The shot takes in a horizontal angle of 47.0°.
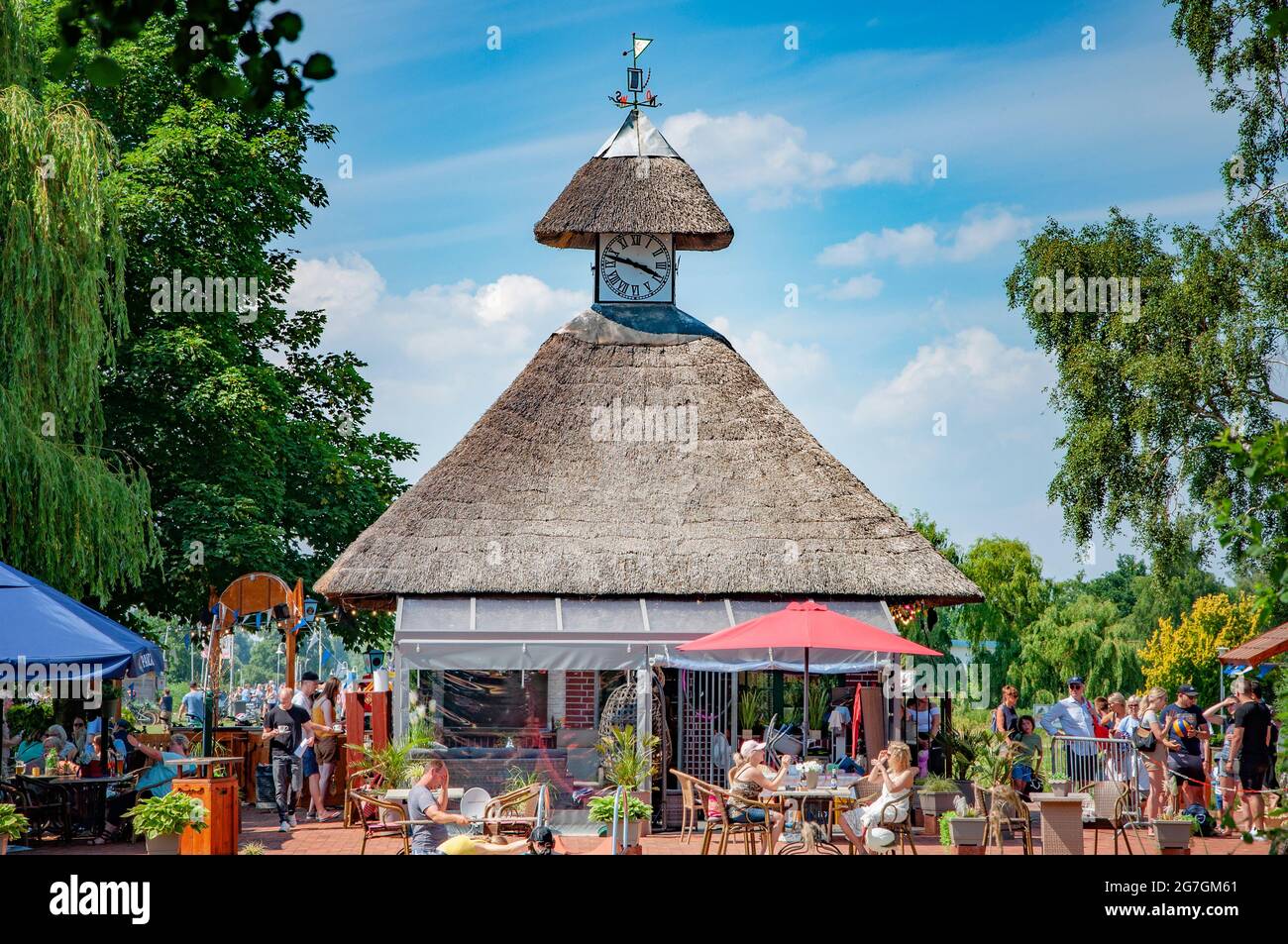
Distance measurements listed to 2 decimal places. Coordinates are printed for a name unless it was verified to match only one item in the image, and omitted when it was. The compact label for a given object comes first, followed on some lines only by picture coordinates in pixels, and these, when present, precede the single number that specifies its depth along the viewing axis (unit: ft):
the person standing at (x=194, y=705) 72.54
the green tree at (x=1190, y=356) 79.20
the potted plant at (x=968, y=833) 42.50
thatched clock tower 58.39
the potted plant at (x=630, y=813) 43.50
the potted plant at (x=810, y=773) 44.88
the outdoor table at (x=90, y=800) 51.29
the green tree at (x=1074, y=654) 135.13
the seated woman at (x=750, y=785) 42.70
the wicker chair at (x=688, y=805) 47.60
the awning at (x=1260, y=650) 58.44
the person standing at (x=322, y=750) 57.62
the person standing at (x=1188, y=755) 50.26
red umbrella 47.14
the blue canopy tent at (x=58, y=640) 44.60
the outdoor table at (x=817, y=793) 42.78
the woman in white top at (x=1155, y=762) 51.56
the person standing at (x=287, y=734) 55.26
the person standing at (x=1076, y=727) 55.26
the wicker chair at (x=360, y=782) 51.96
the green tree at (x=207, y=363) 77.56
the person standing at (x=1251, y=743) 47.44
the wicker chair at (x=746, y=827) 42.14
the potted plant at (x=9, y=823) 39.55
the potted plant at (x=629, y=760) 48.11
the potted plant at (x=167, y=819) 40.83
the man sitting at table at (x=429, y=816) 38.63
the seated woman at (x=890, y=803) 40.91
